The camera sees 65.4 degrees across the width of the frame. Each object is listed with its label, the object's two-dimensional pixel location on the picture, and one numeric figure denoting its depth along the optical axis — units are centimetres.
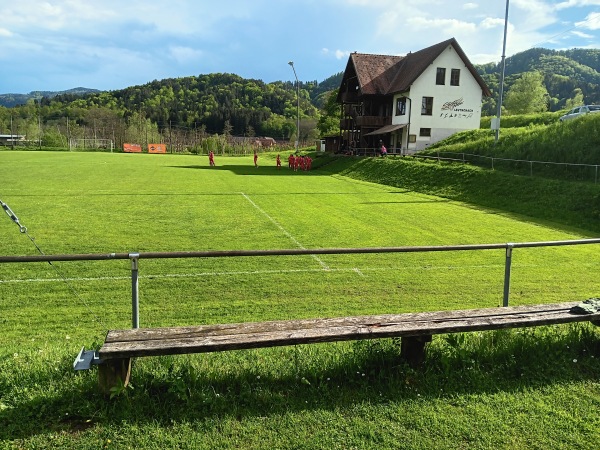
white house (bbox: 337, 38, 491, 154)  4566
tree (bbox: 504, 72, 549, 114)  6688
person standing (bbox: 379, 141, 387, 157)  4084
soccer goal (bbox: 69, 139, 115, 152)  8776
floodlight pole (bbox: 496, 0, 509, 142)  2817
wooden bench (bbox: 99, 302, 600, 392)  369
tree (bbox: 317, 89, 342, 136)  7181
